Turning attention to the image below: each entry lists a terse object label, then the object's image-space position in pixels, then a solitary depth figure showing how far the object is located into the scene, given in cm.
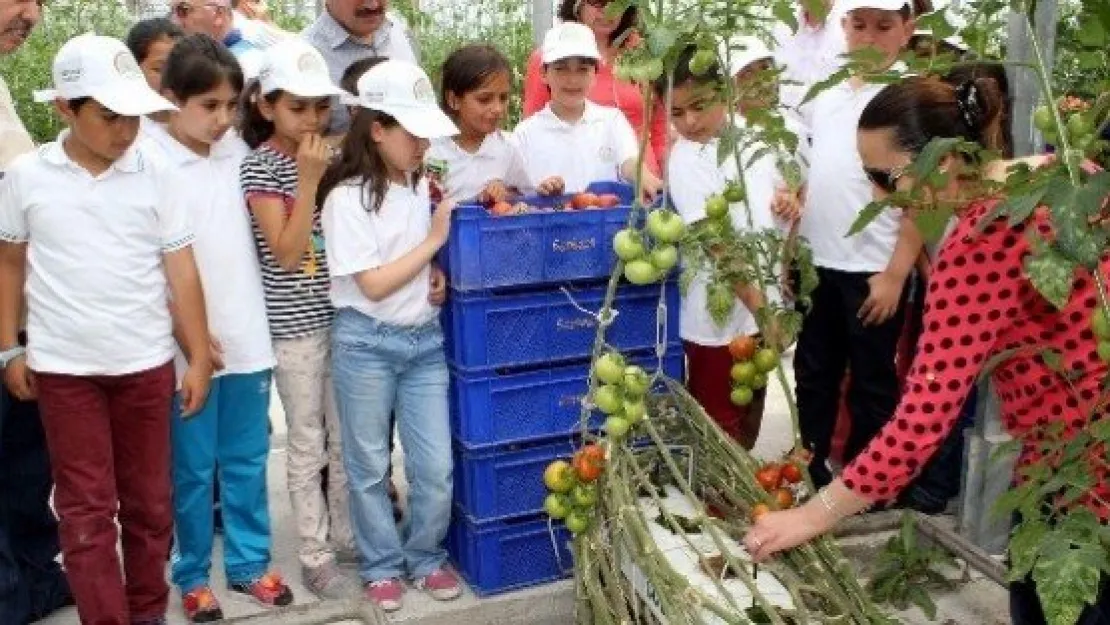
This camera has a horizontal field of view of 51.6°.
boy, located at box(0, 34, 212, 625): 260
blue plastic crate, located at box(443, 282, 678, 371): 293
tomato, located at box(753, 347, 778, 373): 266
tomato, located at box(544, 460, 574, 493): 249
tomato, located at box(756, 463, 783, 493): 238
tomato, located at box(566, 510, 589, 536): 251
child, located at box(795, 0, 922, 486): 344
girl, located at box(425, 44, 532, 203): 328
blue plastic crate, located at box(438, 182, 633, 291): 287
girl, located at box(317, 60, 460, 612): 288
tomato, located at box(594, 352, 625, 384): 243
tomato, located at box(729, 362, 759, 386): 270
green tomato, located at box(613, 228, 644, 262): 255
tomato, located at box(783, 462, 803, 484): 241
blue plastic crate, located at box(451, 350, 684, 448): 300
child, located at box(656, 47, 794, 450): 336
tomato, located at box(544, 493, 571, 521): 252
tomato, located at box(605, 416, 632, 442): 242
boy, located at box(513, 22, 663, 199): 369
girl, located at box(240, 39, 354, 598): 294
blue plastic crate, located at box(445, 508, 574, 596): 314
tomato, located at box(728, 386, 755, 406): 271
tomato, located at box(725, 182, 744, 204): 263
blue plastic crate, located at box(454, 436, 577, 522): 306
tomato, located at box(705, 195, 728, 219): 257
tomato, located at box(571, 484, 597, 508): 248
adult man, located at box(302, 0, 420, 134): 391
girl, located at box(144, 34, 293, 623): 291
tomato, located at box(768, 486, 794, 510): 234
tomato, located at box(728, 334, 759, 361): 270
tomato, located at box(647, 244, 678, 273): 253
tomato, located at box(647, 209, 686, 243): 250
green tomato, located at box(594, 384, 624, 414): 242
